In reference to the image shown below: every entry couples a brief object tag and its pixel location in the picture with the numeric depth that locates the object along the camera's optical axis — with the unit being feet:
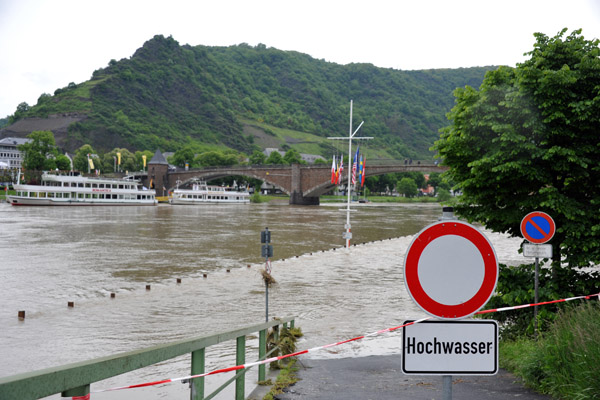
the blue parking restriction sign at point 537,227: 25.55
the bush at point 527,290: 26.84
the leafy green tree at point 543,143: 26.81
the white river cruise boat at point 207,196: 306.96
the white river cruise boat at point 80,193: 238.68
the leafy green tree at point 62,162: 372.38
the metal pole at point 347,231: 81.44
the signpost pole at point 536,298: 24.84
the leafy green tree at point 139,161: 460.14
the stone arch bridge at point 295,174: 282.75
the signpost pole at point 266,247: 37.78
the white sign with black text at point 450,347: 8.30
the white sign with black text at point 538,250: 24.98
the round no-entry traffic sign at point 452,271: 8.65
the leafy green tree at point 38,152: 358.64
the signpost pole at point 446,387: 8.02
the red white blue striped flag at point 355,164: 97.66
